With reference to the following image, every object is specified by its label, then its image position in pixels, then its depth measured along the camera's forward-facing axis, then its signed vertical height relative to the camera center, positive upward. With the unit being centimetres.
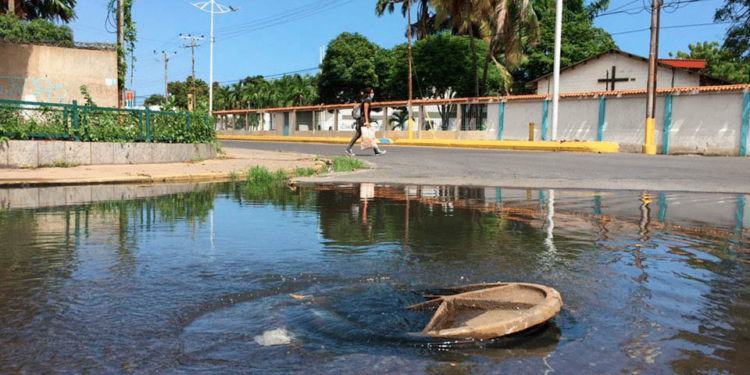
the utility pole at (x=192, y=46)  7312 +1079
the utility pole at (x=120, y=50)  2322 +344
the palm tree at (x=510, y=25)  4206 +809
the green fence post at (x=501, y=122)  3962 +150
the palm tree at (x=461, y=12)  4425 +936
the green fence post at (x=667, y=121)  3114 +141
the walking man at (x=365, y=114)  1877 +91
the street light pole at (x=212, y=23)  5421 +1005
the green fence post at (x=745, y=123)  2828 +127
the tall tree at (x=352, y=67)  6119 +735
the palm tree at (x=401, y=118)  4969 +206
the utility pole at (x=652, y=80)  2803 +304
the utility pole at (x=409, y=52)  4262 +630
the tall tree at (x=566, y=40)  4969 +850
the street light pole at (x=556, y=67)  2911 +371
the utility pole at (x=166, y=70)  8638 +948
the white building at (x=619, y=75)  3812 +474
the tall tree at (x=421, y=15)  5584 +1158
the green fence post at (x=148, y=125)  1747 +40
